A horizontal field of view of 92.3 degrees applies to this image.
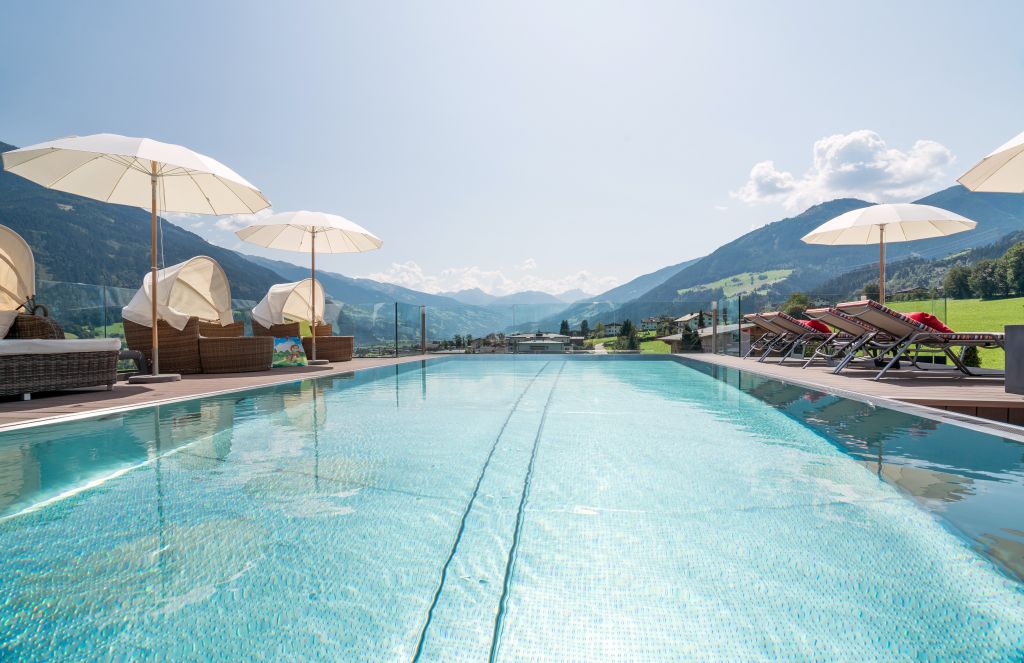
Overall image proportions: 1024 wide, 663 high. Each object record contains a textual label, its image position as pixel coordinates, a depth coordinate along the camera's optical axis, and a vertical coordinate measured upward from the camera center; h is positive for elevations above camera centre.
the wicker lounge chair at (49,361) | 4.43 -0.12
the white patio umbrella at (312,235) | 8.62 +2.00
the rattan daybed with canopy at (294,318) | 10.34 +0.51
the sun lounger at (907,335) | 5.87 -0.20
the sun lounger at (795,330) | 8.76 -0.13
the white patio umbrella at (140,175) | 5.23 +2.07
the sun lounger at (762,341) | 10.22 -0.38
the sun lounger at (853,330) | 6.54 -0.12
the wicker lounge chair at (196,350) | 7.46 -0.10
